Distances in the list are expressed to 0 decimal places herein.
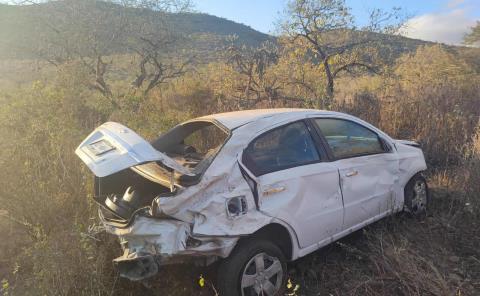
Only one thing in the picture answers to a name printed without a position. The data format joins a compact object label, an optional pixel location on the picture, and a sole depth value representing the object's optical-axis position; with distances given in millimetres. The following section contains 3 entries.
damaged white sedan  2828
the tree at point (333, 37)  11984
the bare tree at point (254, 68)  10736
